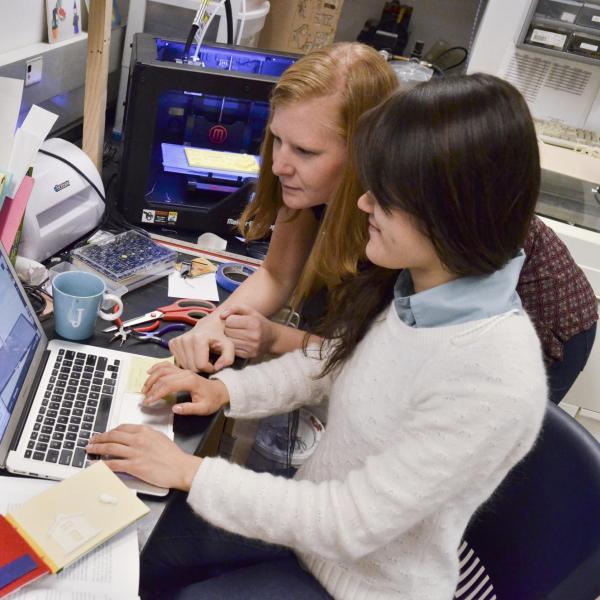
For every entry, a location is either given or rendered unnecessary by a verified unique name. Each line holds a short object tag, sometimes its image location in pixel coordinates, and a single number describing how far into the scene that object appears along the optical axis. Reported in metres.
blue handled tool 1.12
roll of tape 1.37
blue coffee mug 1.03
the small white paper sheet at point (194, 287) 1.30
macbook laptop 0.83
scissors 1.16
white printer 1.22
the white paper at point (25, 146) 1.13
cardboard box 2.36
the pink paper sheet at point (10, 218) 1.06
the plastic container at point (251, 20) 1.96
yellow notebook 0.70
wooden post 1.36
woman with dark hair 0.72
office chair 0.84
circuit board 1.27
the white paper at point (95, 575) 0.68
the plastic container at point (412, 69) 2.18
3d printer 1.39
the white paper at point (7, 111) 1.12
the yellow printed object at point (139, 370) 0.99
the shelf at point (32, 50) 1.37
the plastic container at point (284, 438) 1.55
